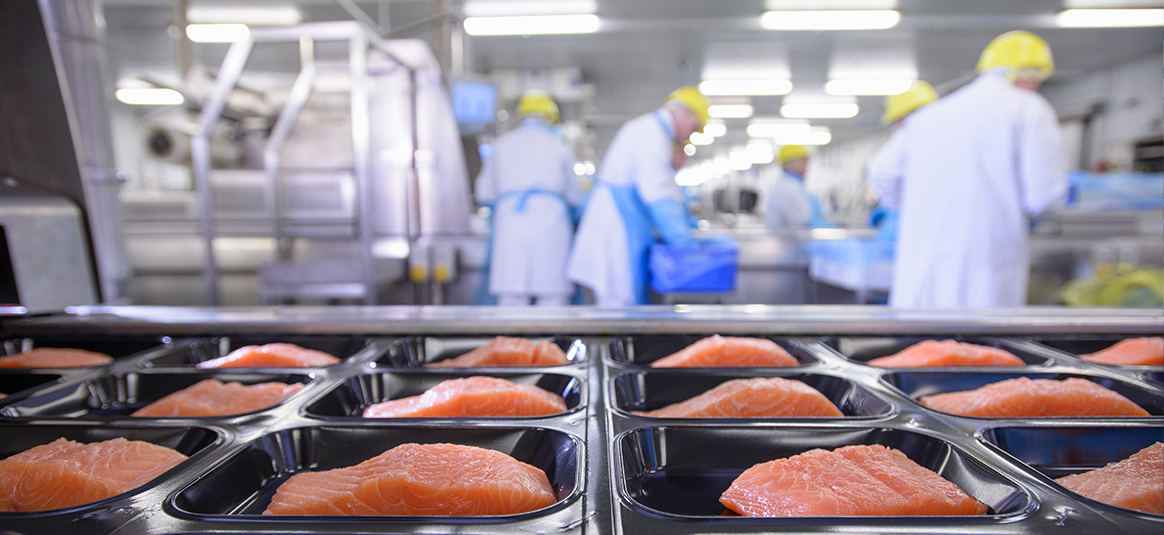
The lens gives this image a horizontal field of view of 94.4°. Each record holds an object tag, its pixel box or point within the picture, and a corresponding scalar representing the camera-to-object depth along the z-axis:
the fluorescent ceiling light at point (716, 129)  13.06
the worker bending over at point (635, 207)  3.62
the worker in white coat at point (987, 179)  2.73
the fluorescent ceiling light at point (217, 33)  6.06
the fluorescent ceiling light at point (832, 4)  5.73
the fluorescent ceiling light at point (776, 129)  12.82
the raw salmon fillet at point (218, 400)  1.04
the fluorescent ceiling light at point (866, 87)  8.66
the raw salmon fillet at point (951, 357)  1.25
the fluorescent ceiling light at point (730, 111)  10.86
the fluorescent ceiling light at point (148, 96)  8.05
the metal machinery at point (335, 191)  3.59
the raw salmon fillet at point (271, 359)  1.30
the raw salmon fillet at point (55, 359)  1.26
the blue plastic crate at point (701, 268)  3.51
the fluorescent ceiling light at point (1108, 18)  5.48
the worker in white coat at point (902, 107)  4.35
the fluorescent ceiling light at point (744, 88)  8.99
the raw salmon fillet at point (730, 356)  1.28
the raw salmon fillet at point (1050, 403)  1.00
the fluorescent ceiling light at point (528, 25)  5.87
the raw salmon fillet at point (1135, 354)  1.24
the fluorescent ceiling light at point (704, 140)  14.47
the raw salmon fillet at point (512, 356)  1.31
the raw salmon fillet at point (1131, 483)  0.67
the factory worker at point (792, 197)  6.04
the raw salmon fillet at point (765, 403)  1.04
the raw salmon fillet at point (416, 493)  0.76
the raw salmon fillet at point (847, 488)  0.72
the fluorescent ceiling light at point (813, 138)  13.91
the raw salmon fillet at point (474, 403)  1.04
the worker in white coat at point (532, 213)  4.19
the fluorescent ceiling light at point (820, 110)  10.71
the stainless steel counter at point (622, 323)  1.42
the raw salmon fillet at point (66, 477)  0.76
